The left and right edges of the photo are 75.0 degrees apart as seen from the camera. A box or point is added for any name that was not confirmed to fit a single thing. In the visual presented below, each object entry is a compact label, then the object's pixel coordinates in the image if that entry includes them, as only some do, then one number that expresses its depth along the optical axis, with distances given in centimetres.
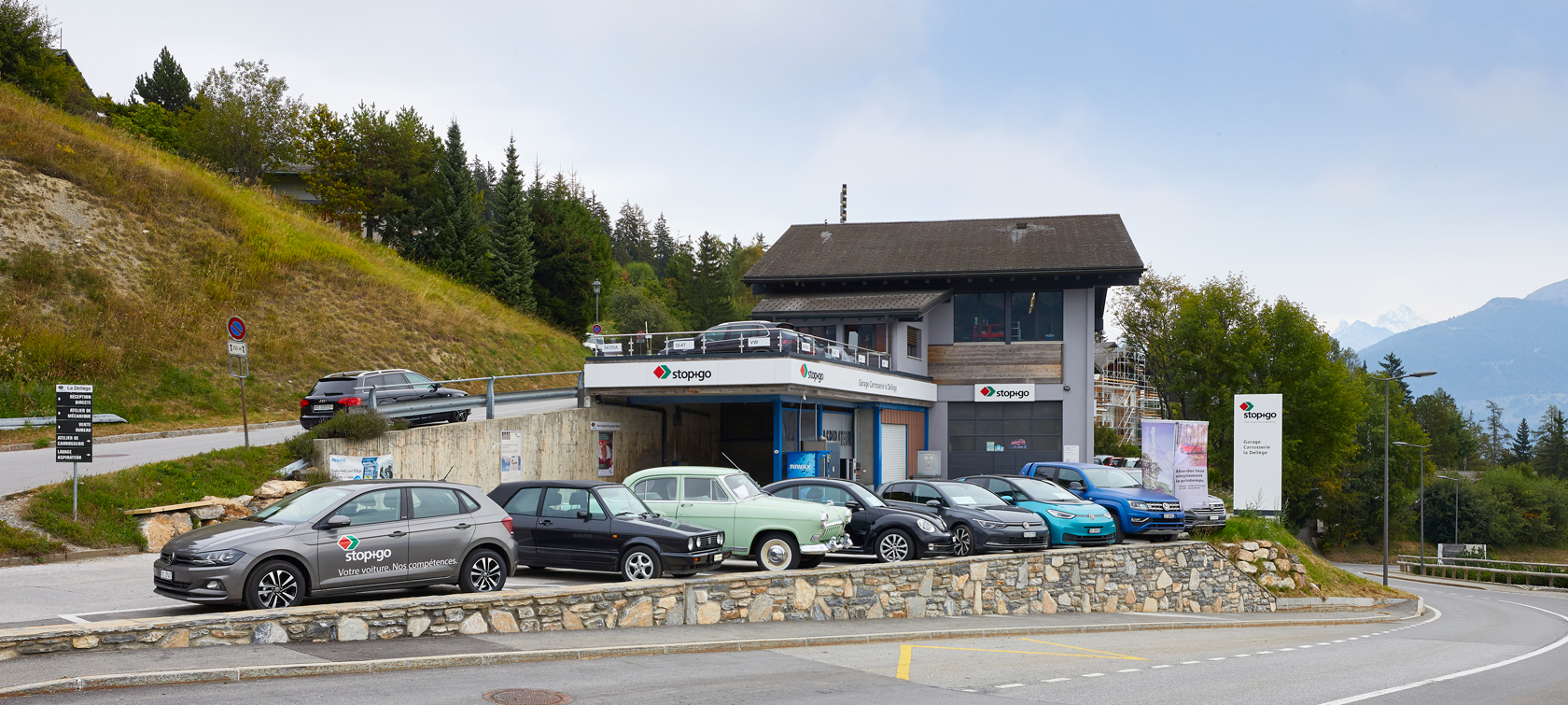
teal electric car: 2109
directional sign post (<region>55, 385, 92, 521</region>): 1611
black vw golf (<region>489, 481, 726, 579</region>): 1412
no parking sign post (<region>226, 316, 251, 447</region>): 1922
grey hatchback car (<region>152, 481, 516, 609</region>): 1066
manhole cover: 856
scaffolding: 7450
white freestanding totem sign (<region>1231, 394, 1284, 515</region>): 2631
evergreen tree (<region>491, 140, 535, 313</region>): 5181
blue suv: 2277
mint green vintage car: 1600
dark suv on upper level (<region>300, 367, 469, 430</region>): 2289
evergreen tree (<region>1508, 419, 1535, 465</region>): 13212
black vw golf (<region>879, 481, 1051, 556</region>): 1888
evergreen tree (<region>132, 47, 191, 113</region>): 6756
